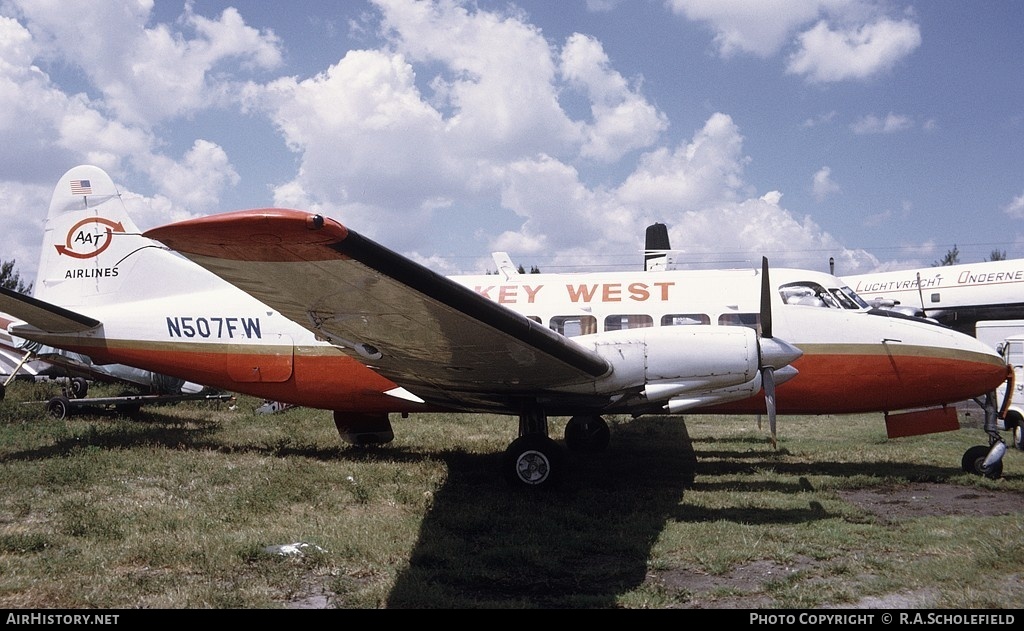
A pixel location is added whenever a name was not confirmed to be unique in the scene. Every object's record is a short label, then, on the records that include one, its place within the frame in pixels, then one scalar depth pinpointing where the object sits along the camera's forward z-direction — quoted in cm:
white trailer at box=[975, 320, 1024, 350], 1856
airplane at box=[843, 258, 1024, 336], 2414
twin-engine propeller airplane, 619
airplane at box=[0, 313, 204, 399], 1595
